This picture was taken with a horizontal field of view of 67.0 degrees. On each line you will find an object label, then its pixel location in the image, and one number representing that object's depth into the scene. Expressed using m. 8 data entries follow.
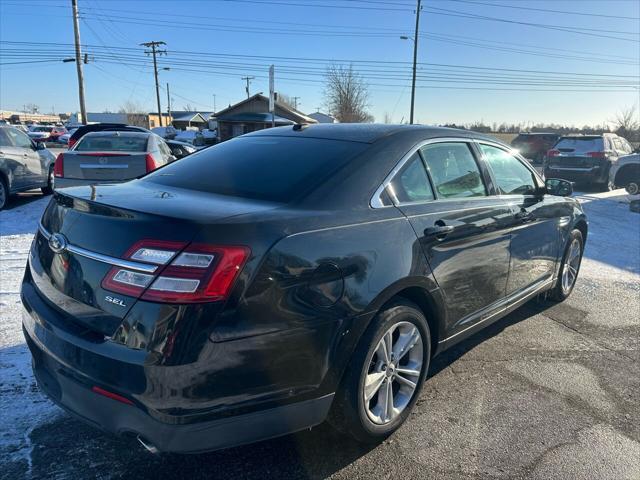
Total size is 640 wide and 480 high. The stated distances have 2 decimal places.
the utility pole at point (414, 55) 31.49
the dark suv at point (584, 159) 14.13
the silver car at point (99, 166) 7.01
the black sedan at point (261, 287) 1.87
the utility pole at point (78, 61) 25.85
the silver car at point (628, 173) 12.73
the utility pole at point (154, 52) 54.31
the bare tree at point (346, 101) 52.31
